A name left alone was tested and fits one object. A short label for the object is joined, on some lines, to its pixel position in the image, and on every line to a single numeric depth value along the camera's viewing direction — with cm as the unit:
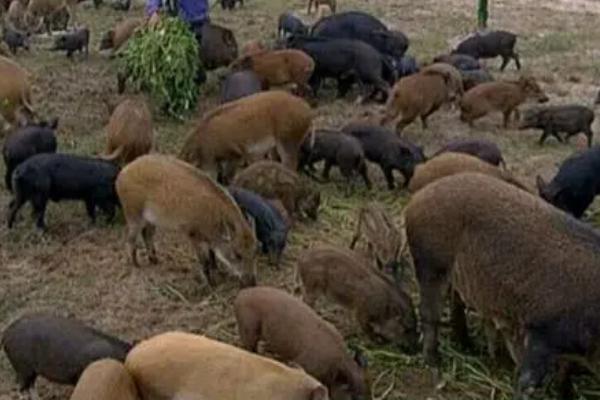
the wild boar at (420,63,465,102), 1200
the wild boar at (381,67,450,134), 1168
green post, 1673
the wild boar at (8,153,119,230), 897
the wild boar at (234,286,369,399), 631
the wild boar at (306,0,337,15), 1780
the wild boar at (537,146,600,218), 916
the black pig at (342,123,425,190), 1022
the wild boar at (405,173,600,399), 617
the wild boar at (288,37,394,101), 1290
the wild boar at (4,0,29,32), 1622
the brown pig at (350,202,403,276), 812
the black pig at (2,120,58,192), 985
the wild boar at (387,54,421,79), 1344
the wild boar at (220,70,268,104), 1152
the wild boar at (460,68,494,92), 1294
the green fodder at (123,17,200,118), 1214
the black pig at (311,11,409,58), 1395
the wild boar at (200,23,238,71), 1296
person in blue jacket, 1328
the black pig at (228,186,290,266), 841
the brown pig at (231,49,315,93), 1224
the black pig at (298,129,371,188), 1015
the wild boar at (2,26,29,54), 1503
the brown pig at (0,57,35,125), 1131
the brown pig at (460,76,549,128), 1206
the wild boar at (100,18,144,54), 1462
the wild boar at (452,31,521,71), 1470
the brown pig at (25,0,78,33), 1661
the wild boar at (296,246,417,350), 714
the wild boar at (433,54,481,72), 1360
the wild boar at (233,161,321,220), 918
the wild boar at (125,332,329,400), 559
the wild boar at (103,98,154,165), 996
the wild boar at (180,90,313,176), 983
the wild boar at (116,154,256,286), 784
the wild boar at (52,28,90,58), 1470
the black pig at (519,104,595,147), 1154
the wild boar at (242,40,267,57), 1313
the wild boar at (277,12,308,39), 1516
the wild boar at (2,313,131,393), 640
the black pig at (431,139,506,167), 987
